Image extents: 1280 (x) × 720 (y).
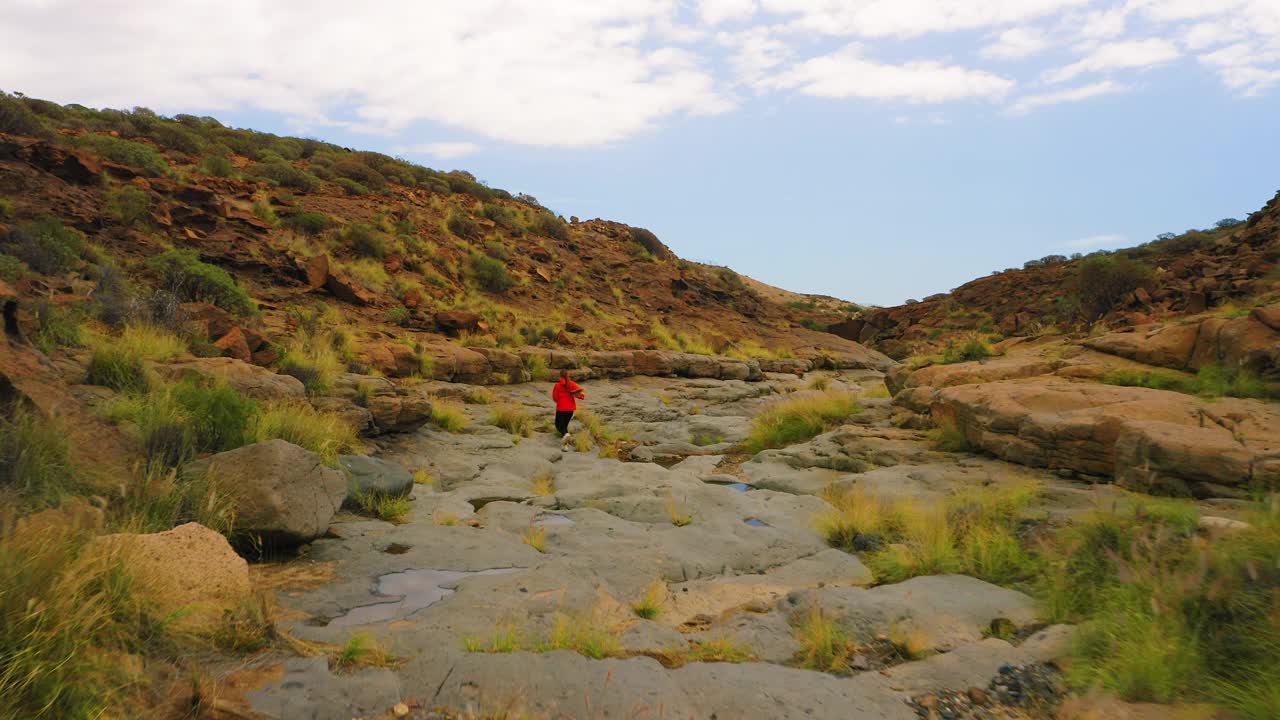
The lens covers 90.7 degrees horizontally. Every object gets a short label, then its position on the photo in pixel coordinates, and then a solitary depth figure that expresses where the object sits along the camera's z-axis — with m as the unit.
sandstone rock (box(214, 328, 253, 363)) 9.21
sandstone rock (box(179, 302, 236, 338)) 9.54
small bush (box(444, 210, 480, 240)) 25.20
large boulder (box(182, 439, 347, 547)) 4.44
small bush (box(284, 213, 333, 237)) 19.23
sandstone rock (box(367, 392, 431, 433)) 9.38
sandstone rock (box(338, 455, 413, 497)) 6.25
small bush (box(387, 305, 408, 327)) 16.52
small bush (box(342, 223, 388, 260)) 19.94
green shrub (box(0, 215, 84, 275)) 10.40
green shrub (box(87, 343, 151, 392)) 6.28
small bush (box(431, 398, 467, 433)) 10.68
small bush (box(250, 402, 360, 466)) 6.36
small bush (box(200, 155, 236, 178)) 20.06
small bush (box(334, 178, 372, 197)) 24.34
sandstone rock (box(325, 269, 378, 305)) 16.59
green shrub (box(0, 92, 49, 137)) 16.64
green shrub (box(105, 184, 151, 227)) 14.74
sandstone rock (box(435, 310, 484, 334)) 17.33
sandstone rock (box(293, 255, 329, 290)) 16.33
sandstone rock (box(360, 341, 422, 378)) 13.14
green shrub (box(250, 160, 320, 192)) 22.56
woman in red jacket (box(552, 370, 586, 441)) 11.51
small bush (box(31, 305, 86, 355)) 6.80
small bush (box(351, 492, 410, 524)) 5.99
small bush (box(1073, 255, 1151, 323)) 22.23
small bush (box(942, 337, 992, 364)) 13.35
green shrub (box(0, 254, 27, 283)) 8.74
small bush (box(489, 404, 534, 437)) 11.49
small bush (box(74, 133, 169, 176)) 17.88
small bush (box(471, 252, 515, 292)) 22.25
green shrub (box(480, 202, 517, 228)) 28.34
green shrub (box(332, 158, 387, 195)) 26.33
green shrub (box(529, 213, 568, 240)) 30.25
